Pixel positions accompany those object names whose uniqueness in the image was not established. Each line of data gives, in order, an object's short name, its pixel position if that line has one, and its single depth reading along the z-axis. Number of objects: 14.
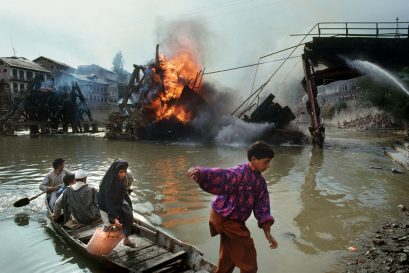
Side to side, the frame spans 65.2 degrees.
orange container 5.44
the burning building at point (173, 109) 30.65
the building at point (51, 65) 71.25
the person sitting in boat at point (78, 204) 6.68
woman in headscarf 5.50
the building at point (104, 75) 83.54
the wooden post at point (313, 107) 23.73
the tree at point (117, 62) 106.75
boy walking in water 3.74
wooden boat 5.19
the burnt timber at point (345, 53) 22.47
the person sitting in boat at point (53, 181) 8.35
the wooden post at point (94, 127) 50.28
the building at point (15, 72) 60.16
